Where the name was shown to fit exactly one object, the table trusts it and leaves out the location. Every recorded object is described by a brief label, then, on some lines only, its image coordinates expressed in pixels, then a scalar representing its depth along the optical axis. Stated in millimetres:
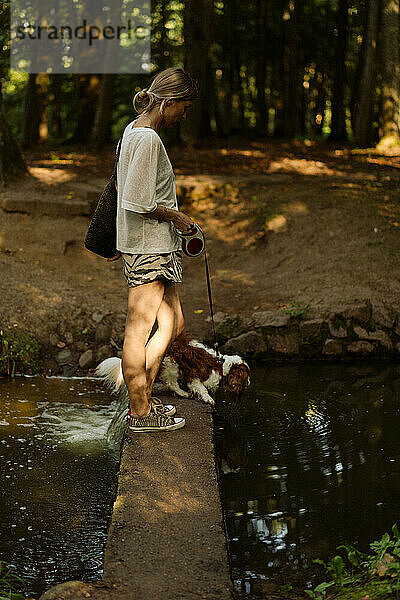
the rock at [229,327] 8328
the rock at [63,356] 7855
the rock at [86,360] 7781
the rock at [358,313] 8328
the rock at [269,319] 8242
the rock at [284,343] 8203
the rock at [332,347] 8250
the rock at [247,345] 8094
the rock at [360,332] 8305
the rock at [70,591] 3158
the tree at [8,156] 11968
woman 4449
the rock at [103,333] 8086
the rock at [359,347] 8297
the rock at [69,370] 7715
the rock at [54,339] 8008
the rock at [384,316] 8383
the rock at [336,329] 8281
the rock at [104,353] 7820
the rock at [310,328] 8242
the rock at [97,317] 8297
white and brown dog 5980
